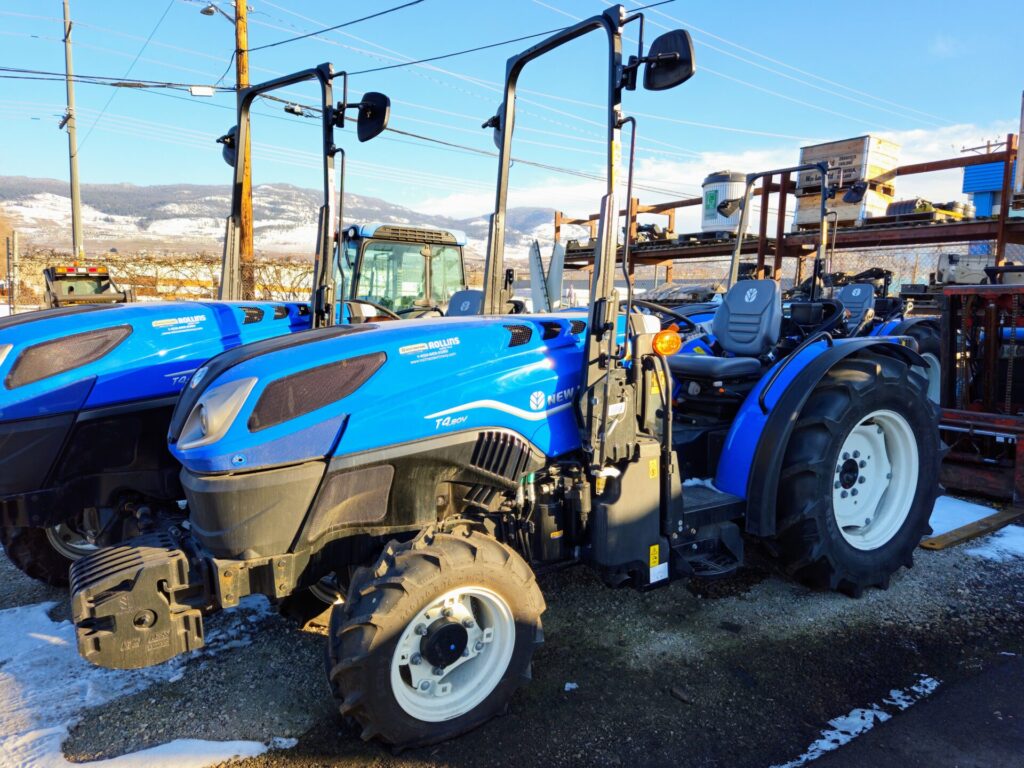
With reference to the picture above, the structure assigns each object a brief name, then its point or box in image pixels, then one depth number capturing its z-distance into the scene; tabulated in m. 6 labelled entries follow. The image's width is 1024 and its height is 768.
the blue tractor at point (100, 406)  3.21
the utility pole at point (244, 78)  11.91
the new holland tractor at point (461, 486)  2.27
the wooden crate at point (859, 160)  10.09
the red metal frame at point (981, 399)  4.99
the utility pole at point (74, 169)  17.92
